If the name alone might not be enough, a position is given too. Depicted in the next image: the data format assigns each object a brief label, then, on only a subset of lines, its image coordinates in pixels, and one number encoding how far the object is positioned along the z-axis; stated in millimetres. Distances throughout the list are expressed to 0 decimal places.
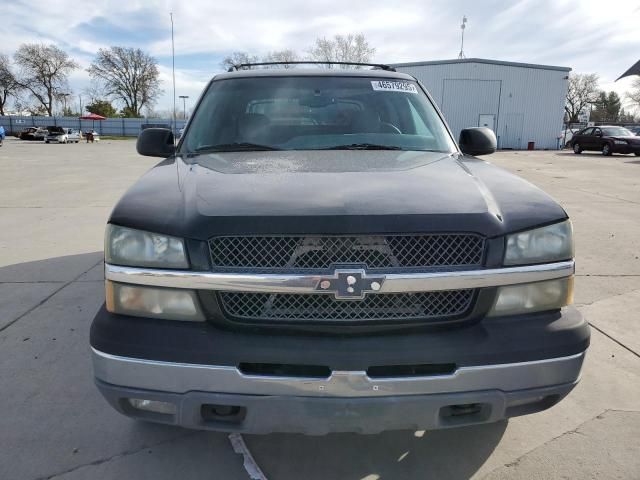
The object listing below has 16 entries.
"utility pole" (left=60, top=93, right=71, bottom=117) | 75250
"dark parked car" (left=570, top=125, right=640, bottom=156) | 25969
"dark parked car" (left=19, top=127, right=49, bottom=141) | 51062
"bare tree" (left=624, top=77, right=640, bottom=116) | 74938
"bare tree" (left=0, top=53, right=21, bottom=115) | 69562
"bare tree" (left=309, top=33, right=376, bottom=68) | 52625
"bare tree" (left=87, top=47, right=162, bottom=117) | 72938
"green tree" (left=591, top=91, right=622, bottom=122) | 84375
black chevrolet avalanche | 1765
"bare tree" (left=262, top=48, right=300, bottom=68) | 53191
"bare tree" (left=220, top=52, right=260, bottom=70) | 59400
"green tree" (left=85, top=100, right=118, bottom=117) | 87562
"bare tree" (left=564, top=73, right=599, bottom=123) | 81625
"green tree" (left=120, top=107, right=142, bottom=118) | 75812
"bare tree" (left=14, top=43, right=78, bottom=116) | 70125
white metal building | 36188
